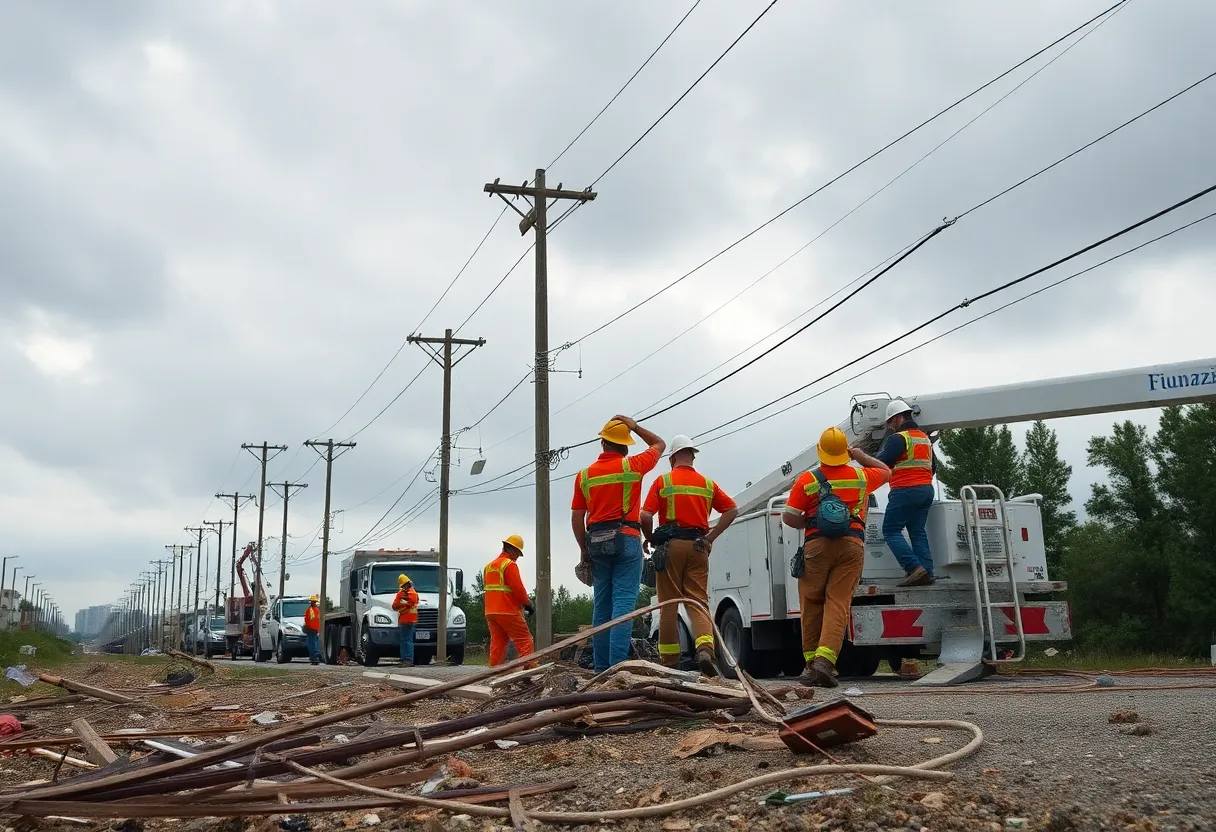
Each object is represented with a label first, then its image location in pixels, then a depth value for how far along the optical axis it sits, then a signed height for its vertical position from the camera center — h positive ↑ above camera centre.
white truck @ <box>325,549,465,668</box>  27.45 +0.97
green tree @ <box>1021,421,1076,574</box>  58.00 +7.56
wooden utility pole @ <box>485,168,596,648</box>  21.16 +5.02
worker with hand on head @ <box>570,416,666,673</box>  9.00 +0.82
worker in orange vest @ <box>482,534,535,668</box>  12.38 +0.48
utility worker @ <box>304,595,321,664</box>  31.69 +0.63
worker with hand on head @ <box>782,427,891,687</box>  8.65 +0.60
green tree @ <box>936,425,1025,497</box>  58.53 +8.46
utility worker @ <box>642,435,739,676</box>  9.25 +0.77
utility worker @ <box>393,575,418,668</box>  24.56 +0.73
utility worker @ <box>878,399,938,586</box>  10.78 +1.21
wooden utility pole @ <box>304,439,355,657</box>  46.20 +7.00
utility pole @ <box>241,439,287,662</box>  43.66 +3.61
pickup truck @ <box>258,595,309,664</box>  35.84 +0.71
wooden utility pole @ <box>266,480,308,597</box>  59.62 +4.21
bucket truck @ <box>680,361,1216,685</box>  10.10 +0.62
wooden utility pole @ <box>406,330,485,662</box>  29.00 +4.88
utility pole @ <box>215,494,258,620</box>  80.50 +10.45
